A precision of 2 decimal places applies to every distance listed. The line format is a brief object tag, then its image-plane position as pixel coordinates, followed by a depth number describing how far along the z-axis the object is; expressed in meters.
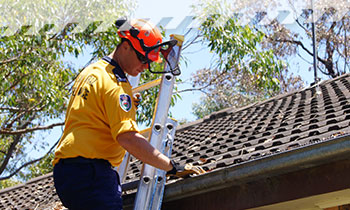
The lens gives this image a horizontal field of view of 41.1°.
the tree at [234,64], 13.67
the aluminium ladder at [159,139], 3.59
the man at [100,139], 2.93
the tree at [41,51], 10.51
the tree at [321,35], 21.83
